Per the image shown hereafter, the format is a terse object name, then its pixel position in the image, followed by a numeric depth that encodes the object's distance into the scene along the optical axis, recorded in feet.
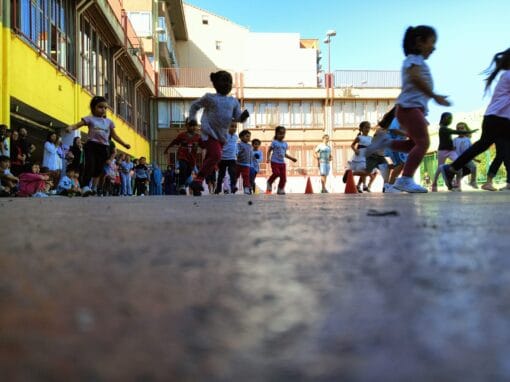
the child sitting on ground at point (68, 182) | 36.24
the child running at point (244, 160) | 39.19
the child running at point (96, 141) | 26.03
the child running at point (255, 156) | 44.88
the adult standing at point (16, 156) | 34.83
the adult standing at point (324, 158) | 52.21
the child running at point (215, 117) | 23.79
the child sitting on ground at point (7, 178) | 31.22
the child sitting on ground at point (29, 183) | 31.76
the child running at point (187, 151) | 36.01
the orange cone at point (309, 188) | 38.06
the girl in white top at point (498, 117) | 21.40
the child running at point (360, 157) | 31.12
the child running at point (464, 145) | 33.01
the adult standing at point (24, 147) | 35.55
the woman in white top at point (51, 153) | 38.55
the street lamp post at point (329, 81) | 112.68
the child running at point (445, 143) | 34.12
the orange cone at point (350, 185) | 32.47
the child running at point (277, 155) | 38.88
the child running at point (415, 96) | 18.24
